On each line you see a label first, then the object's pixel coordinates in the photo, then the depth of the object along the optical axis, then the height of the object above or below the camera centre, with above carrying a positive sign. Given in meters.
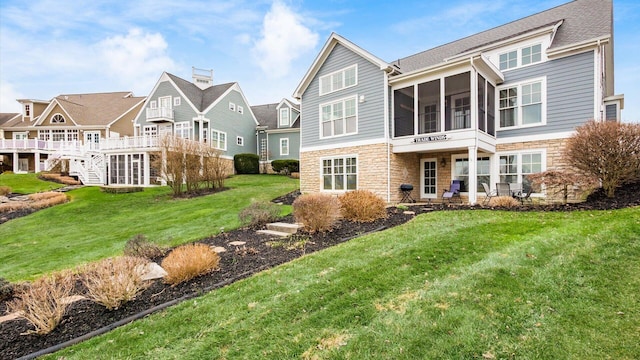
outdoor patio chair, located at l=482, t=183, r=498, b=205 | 10.74 -0.71
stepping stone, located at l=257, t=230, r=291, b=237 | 8.17 -1.51
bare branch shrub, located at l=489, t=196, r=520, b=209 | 9.31 -0.85
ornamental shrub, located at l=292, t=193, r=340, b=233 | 7.82 -0.90
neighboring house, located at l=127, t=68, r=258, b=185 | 24.38 +5.01
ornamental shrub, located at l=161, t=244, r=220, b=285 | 5.05 -1.43
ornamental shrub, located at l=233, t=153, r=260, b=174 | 28.09 +1.18
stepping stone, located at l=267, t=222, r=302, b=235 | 8.35 -1.39
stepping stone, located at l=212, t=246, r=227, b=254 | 6.93 -1.62
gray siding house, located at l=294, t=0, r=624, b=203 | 11.39 +2.84
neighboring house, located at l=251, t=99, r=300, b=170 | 29.18 +3.85
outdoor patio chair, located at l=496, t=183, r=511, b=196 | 11.29 -0.54
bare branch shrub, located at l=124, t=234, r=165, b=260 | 6.67 -1.53
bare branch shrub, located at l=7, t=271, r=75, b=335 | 3.80 -1.62
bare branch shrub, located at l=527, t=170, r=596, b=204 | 8.62 -0.17
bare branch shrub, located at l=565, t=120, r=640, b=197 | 7.84 +0.53
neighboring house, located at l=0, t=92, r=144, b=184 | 25.94 +4.73
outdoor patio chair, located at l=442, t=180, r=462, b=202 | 12.63 -0.70
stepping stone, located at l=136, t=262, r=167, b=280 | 4.88 -1.63
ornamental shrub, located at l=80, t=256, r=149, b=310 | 4.23 -1.47
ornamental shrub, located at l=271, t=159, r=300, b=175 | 27.58 +0.88
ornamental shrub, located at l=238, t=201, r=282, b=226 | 9.64 -1.18
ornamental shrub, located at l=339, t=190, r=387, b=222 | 8.74 -0.87
